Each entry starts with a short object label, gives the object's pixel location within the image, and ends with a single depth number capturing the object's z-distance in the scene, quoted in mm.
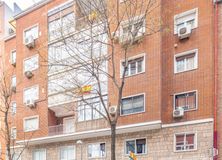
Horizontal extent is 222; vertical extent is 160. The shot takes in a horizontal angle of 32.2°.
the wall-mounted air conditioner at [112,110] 21688
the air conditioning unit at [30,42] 29000
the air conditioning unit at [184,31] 20047
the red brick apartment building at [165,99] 19328
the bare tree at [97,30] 15445
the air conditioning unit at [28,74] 28875
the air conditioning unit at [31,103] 28281
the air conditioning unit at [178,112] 19641
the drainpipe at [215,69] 18531
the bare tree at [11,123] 24098
